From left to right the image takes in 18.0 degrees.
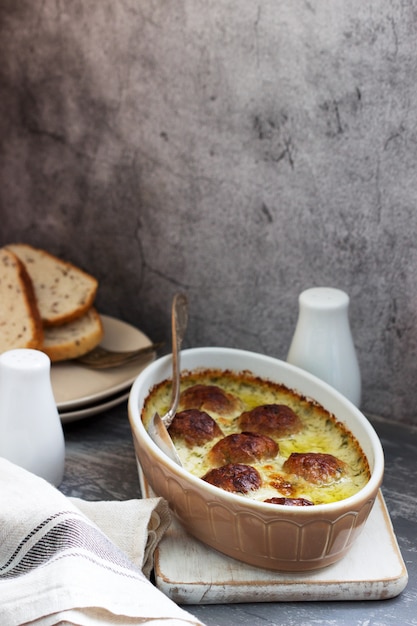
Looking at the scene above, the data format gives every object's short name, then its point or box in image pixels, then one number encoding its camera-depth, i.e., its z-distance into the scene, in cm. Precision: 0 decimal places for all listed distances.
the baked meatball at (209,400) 110
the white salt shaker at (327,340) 113
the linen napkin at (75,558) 88
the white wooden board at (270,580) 96
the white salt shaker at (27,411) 105
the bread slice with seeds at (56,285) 127
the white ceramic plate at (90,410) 117
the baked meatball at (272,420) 107
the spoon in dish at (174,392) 102
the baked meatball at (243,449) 102
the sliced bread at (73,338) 125
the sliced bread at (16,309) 122
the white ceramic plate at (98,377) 119
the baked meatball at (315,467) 99
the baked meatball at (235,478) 98
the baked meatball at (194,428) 105
